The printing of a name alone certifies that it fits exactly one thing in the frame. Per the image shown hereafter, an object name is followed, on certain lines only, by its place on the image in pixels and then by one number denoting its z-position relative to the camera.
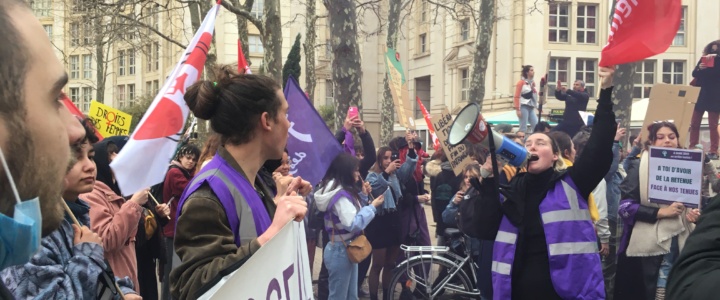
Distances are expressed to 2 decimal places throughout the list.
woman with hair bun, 2.15
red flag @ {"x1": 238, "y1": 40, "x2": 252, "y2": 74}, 5.14
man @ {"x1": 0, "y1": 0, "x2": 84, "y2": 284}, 1.02
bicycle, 6.80
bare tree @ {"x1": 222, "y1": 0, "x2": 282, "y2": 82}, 11.71
